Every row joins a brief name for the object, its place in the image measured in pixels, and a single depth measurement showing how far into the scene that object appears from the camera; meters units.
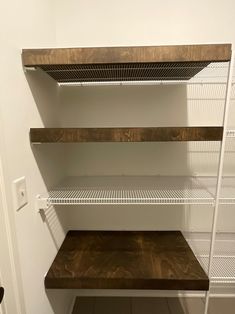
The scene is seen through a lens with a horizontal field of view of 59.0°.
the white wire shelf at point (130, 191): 1.02
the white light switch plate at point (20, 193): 0.77
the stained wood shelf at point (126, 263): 0.98
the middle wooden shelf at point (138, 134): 0.88
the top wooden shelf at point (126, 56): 0.80
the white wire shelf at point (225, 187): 1.06
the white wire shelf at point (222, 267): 1.05
